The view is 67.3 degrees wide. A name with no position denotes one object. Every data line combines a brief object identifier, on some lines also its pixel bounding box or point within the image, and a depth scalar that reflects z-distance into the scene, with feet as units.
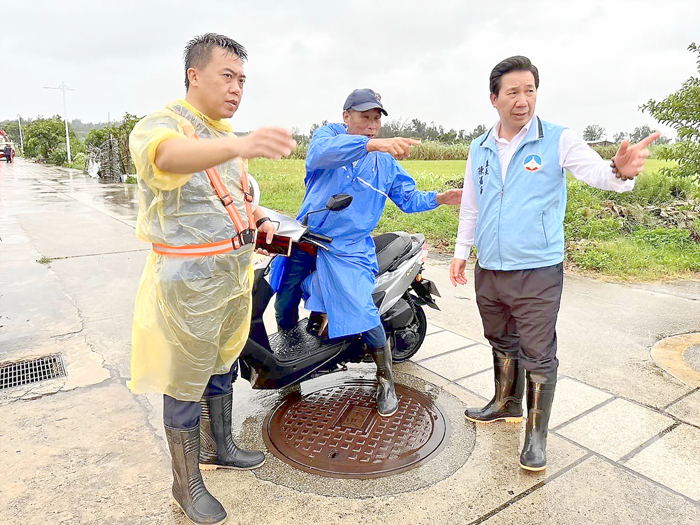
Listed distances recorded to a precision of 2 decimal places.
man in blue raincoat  8.86
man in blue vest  7.66
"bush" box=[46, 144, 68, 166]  114.11
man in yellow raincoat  6.07
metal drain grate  10.68
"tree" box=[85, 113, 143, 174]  61.41
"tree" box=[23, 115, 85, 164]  125.70
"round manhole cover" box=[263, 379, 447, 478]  8.07
